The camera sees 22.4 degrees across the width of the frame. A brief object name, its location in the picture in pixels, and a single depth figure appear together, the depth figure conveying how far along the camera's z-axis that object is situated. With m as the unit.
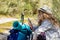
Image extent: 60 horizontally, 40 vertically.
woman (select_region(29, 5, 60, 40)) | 2.32
